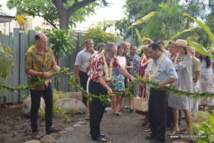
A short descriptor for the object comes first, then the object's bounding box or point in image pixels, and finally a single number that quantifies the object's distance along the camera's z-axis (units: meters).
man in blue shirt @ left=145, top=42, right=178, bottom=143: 4.92
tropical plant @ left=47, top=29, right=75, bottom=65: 8.86
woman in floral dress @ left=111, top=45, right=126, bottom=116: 7.57
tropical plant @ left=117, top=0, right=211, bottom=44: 18.05
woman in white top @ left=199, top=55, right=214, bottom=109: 8.38
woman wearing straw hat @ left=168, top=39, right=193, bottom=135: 5.54
